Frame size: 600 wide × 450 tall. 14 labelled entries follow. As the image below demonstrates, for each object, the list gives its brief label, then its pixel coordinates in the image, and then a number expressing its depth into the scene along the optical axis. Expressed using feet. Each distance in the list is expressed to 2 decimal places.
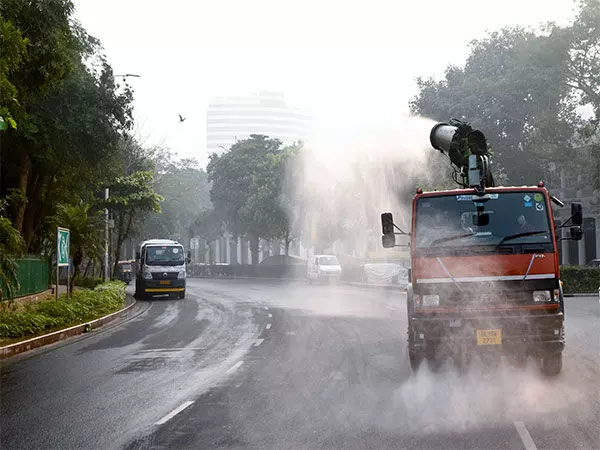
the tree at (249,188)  229.86
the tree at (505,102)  140.26
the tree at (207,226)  274.16
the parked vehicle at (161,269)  123.54
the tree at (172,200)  246.27
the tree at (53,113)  58.08
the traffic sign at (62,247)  76.98
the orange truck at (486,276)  35.24
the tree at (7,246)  53.21
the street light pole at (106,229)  129.45
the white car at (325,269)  171.12
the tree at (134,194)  132.77
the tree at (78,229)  96.89
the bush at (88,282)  137.65
